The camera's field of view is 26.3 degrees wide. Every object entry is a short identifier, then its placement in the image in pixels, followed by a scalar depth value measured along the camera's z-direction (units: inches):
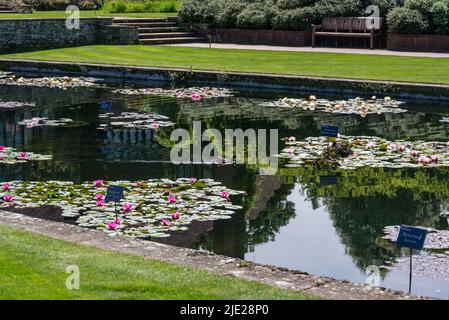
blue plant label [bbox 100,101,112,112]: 842.8
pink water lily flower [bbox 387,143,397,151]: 687.7
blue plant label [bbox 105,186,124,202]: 472.4
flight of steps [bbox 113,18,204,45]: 1464.9
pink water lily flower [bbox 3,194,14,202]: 537.0
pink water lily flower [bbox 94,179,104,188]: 582.6
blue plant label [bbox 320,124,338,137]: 660.1
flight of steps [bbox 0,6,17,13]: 1676.1
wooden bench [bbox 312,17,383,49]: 1354.6
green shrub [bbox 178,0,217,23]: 1499.8
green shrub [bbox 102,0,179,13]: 1693.8
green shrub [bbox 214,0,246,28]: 1480.1
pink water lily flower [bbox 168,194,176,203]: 540.4
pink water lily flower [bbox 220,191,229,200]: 555.5
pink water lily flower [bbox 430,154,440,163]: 652.1
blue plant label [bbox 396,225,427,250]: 368.5
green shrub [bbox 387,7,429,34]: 1295.5
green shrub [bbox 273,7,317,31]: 1397.6
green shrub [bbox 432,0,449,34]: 1274.6
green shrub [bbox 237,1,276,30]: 1441.9
